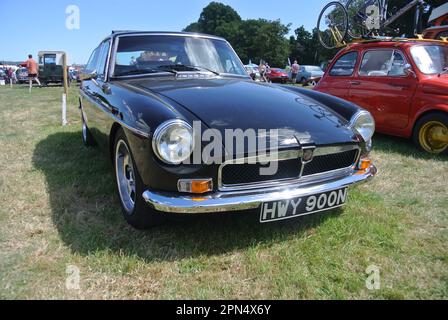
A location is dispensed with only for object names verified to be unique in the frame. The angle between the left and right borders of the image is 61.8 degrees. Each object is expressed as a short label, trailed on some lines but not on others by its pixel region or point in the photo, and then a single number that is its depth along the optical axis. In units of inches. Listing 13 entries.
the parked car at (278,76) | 983.6
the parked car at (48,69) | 788.6
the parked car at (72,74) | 1056.6
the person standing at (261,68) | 828.9
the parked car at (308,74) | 837.9
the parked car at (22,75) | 976.2
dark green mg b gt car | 85.0
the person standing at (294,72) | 884.0
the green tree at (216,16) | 3272.6
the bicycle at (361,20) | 267.4
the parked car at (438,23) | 291.3
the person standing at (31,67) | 679.9
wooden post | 261.6
